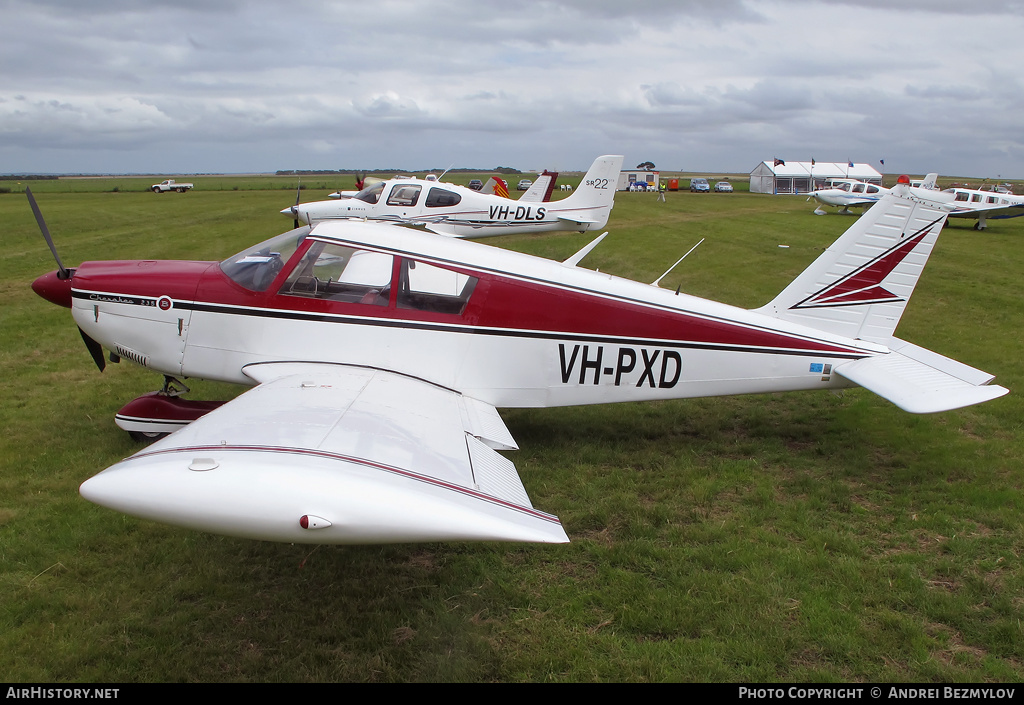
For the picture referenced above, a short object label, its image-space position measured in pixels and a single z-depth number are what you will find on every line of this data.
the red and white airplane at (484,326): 5.34
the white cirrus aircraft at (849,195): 33.62
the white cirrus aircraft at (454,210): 17.02
